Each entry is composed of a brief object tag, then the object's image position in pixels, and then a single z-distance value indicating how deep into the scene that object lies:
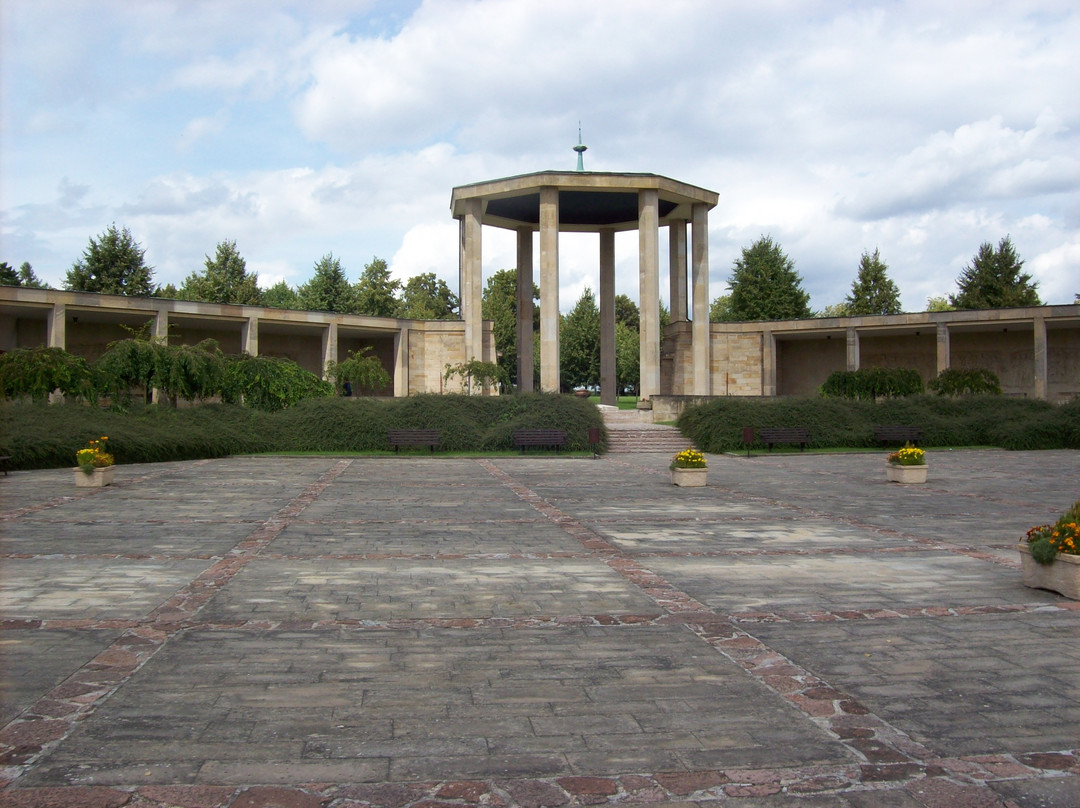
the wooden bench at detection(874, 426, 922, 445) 27.23
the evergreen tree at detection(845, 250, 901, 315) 61.50
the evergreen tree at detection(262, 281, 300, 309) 71.25
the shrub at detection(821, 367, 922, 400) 32.19
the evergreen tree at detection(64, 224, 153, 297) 51.72
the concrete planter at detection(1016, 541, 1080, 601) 7.12
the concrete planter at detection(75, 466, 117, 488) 15.85
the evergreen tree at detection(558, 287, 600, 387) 66.56
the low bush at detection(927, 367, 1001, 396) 32.84
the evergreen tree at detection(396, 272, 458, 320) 67.00
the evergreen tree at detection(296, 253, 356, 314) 60.94
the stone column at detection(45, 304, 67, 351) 31.28
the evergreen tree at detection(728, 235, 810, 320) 58.59
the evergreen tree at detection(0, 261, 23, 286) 46.67
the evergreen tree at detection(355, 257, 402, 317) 58.91
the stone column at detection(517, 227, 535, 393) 42.81
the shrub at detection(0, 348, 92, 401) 23.56
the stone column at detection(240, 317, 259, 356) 35.75
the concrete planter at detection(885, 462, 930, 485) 16.86
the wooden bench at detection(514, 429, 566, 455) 25.97
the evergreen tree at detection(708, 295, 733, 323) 77.06
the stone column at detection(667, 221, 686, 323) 42.56
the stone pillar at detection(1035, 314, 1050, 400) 35.75
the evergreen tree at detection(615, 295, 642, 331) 79.31
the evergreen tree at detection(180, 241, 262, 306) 55.30
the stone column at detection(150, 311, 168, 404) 34.12
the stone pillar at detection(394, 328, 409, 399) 40.25
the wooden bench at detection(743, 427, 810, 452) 26.33
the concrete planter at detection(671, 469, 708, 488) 16.53
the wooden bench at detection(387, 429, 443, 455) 25.73
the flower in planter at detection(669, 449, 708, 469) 16.61
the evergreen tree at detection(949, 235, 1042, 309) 55.53
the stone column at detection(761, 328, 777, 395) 42.31
